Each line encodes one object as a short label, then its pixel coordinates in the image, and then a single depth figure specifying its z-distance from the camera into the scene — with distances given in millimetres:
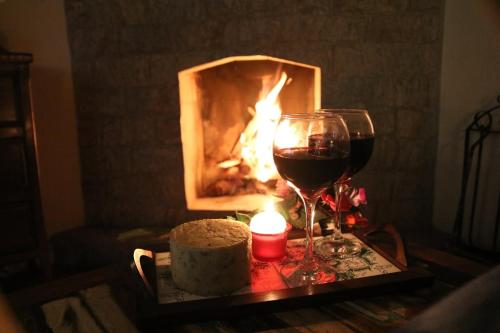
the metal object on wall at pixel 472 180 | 1617
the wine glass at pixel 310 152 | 636
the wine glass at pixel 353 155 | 753
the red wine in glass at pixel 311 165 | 632
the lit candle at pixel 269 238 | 730
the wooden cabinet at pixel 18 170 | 1522
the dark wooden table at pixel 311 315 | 569
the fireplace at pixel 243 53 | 1733
